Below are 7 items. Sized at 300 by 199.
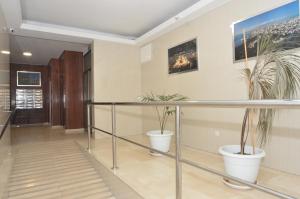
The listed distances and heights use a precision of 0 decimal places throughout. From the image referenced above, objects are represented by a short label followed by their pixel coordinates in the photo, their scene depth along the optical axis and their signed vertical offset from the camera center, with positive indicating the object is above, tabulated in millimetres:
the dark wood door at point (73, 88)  5922 +386
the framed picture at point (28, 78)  8039 +936
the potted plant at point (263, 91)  1837 +71
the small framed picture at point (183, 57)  3736 +808
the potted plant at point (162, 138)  3252 -588
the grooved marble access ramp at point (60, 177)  2619 -1079
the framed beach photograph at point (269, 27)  2346 +883
